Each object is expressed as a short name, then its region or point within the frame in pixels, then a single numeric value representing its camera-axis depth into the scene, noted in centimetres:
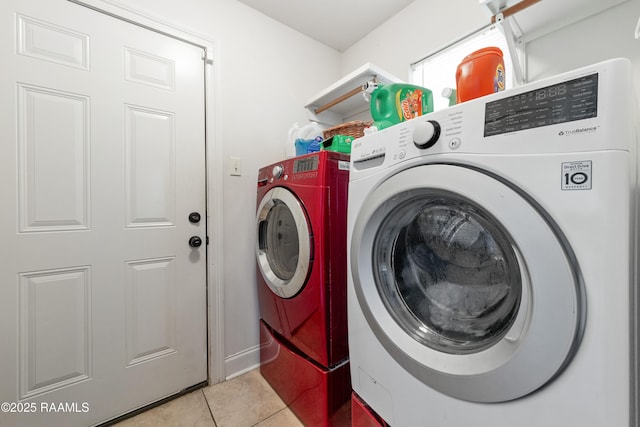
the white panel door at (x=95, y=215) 97
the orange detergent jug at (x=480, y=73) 74
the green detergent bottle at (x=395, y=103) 110
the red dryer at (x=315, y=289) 97
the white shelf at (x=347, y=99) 140
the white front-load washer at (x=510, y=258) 39
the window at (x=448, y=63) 124
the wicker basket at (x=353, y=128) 133
